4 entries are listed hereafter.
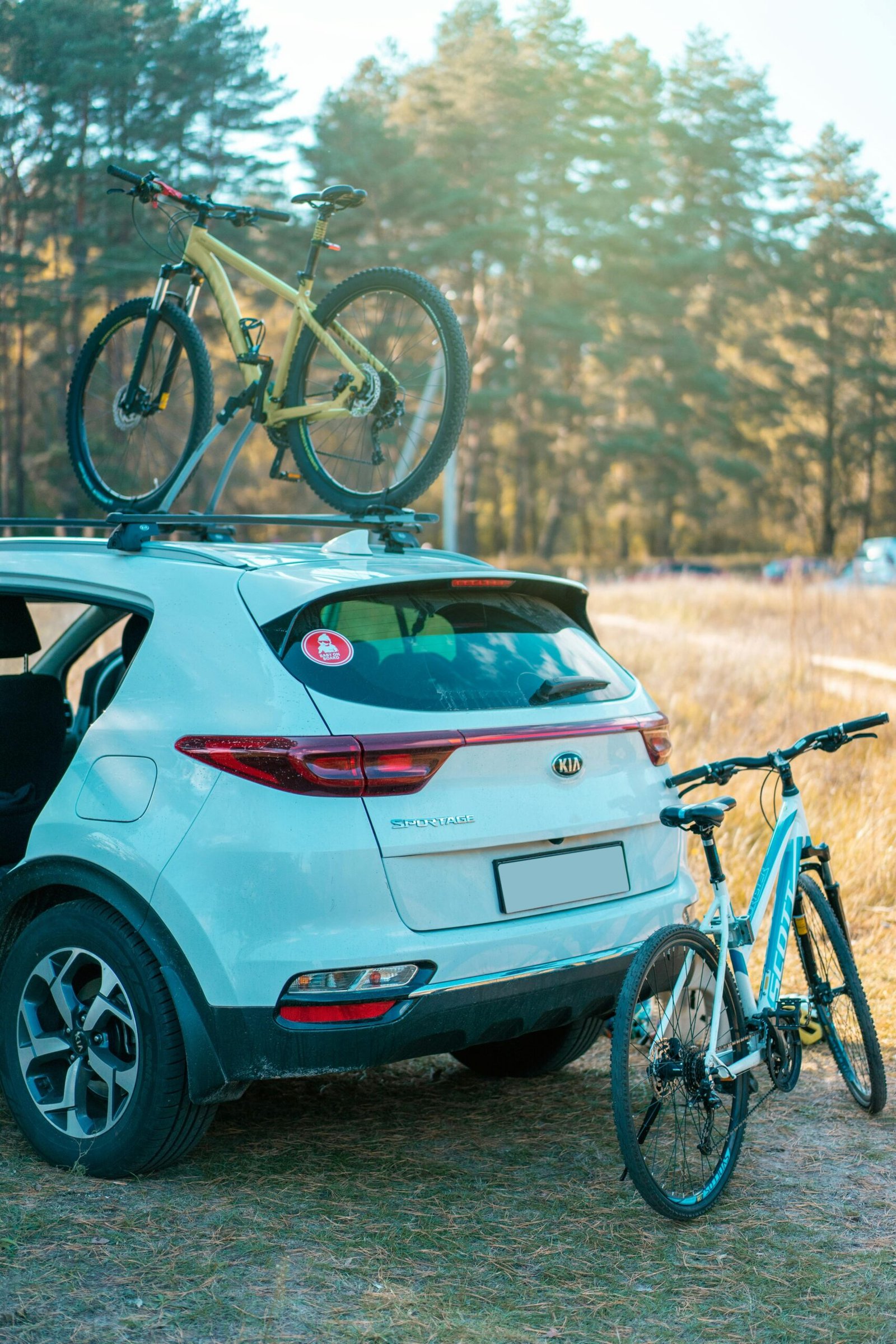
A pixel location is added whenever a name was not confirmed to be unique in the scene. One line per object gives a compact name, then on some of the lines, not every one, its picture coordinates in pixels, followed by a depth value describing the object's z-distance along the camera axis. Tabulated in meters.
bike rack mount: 4.14
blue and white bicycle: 3.63
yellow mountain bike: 5.08
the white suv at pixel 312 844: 3.39
